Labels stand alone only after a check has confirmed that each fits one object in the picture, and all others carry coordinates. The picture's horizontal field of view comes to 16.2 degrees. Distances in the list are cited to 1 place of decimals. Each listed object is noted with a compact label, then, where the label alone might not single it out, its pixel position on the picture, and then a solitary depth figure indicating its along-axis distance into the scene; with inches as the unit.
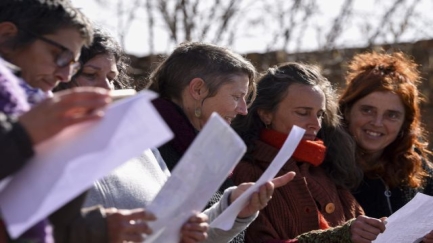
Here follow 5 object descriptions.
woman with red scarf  251.3
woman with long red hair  306.8
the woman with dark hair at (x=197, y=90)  237.6
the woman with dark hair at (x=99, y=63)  210.9
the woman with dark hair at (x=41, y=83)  125.2
